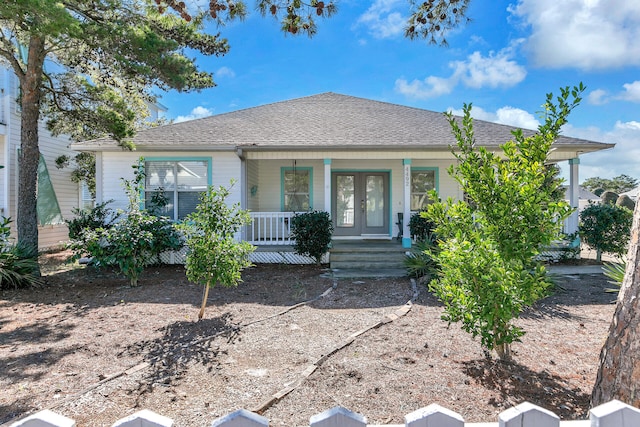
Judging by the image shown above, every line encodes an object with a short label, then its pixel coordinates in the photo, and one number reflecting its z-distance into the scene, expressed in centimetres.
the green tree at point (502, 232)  285
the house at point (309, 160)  944
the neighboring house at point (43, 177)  1116
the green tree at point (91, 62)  569
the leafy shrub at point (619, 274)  456
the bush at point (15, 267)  709
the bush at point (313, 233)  883
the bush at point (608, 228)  883
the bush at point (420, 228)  928
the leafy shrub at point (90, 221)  838
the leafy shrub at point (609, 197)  2647
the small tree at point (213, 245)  472
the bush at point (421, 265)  736
